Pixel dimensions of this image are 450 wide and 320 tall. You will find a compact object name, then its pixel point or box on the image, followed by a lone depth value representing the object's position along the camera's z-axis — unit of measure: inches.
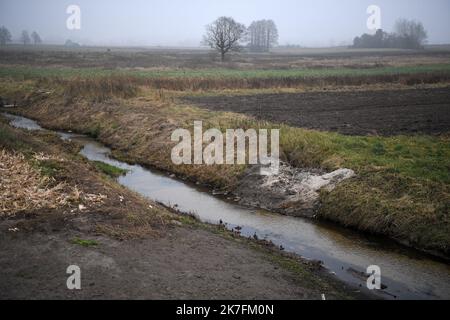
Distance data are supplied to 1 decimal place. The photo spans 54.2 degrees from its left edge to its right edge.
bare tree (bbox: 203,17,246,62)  3693.4
